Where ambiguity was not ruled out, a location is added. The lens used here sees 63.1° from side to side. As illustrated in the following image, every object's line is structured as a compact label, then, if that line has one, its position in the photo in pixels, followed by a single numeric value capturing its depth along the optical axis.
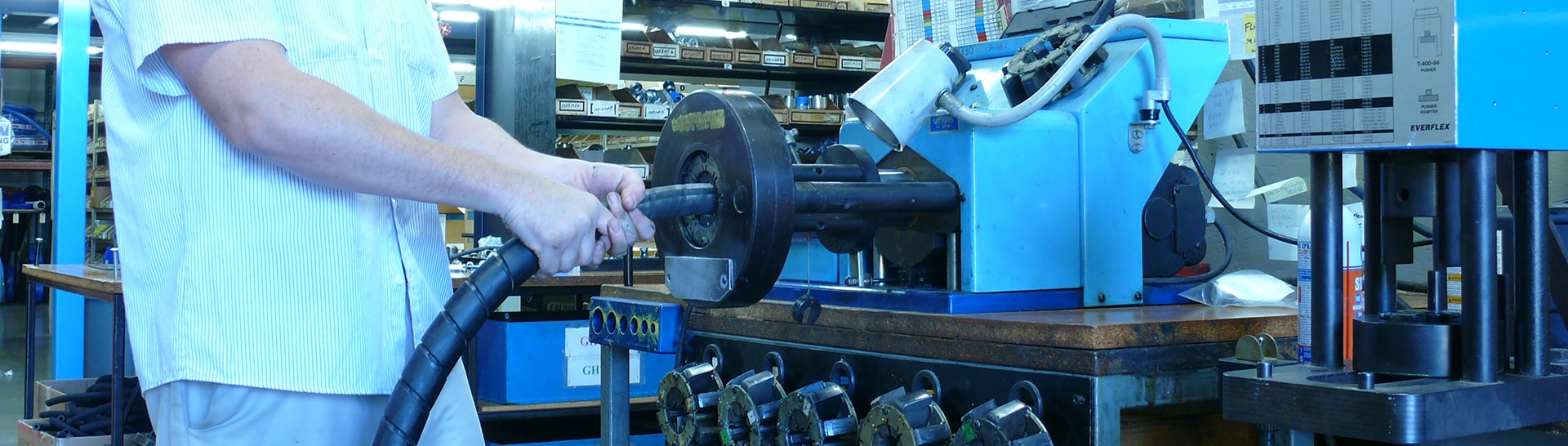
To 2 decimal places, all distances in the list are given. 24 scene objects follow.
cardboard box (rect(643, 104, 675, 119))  4.98
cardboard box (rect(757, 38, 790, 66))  5.18
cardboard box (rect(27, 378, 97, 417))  3.64
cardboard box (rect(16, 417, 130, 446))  3.18
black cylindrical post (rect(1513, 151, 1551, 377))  1.19
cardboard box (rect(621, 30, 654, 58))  4.87
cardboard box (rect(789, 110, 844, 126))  5.22
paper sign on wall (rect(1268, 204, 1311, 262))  2.19
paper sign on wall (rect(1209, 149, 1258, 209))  2.41
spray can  1.34
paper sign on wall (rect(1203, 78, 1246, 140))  2.26
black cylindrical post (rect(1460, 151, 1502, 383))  1.16
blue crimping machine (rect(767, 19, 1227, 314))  1.60
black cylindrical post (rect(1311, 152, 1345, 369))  1.27
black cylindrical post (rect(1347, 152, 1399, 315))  1.27
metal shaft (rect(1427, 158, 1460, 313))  1.20
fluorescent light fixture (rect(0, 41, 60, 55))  10.82
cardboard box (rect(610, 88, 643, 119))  4.91
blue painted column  5.45
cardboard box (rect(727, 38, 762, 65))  5.12
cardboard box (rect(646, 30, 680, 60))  4.92
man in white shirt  1.05
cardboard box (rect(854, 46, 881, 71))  5.50
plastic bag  1.71
